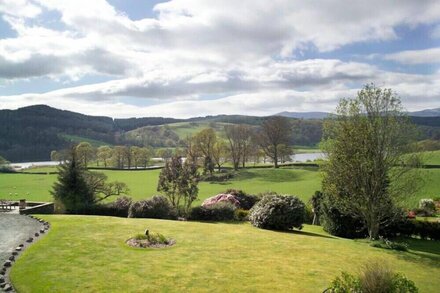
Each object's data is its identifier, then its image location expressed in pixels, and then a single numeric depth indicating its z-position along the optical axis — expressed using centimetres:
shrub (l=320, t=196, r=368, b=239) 3134
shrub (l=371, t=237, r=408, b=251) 2486
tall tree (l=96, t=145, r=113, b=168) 12144
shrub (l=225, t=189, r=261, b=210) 4397
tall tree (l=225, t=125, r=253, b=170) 9256
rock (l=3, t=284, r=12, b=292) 1454
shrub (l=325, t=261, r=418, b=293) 1185
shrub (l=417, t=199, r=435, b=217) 4109
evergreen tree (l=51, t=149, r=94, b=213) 3888
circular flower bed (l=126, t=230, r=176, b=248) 2155
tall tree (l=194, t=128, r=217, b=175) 8891
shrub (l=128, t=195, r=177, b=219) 3553
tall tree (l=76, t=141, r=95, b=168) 9388
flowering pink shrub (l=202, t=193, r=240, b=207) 4188
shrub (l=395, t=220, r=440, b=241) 3111
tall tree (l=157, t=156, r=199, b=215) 4166
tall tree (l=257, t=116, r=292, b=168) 8794
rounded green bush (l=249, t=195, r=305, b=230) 2989
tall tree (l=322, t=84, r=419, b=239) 2672
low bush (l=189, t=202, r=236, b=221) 3622
